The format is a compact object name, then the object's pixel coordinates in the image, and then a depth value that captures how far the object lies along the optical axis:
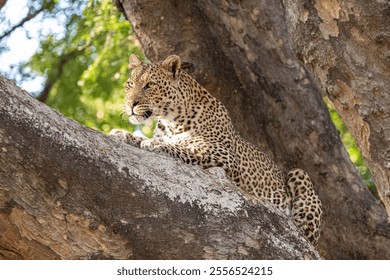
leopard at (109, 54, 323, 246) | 19.59
